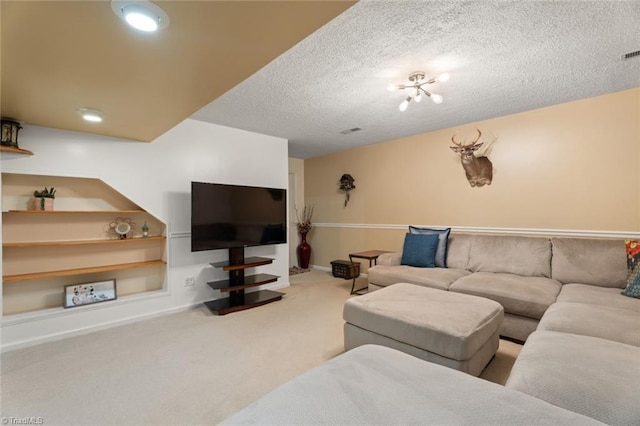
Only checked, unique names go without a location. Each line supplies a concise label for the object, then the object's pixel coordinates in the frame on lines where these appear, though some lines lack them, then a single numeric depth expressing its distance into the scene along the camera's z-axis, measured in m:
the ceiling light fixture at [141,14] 0.95
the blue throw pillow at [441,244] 3.52
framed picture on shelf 2.71
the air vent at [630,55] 2.04
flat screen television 3.13
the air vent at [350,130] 3.85
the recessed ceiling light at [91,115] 2.06
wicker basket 4.62
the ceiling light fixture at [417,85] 2.29
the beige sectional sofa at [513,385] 0.79
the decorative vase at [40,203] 2.58
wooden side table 3.88
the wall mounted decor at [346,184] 5.05
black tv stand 3.26
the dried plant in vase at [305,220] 5.61
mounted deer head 3.56
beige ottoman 1.71
